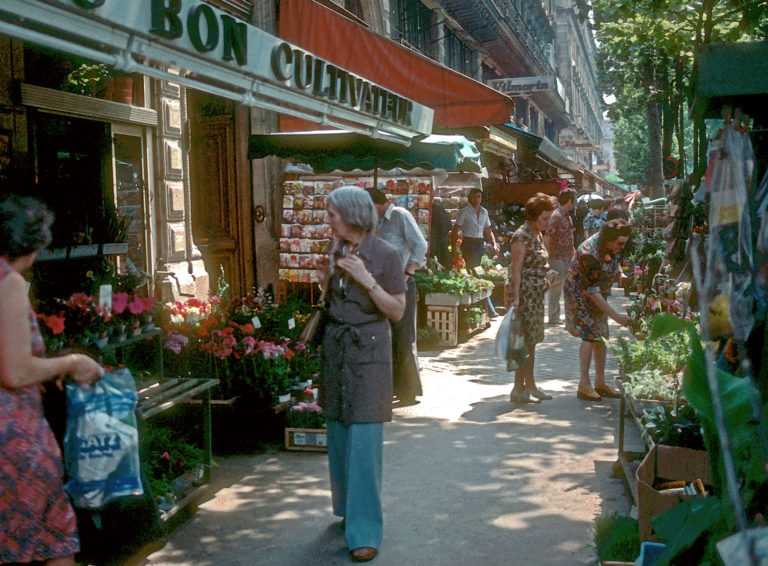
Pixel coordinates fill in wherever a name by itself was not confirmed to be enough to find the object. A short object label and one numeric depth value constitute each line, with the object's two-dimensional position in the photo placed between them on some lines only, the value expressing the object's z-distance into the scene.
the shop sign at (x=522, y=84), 23.88
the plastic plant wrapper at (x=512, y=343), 6.98
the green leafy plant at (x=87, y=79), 6.32
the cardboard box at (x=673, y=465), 3.83
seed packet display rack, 10.18
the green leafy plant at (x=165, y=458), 4.38
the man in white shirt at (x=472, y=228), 12.86
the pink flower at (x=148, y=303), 4.80
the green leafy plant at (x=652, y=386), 5.27
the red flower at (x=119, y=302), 4.55
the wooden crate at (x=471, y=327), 10.81
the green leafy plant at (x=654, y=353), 5.85
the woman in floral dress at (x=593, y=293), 6.89
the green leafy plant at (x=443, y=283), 10.37
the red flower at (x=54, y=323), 3.93
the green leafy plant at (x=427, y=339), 10.27
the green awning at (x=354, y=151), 7.54
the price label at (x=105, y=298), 4.44
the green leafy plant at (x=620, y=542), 3.44
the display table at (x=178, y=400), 4.31
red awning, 8.12
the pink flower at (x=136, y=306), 4.64
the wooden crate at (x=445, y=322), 10.36
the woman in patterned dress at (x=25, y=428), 2.82
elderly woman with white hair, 4.07
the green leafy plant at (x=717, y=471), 2.29
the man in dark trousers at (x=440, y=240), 10.95
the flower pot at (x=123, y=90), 7.02
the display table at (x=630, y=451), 4.65
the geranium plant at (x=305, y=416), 5.86
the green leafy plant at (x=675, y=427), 3.98
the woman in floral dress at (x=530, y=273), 7.07
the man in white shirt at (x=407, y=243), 7.22
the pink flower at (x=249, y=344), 5.87
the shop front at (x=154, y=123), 3.49
